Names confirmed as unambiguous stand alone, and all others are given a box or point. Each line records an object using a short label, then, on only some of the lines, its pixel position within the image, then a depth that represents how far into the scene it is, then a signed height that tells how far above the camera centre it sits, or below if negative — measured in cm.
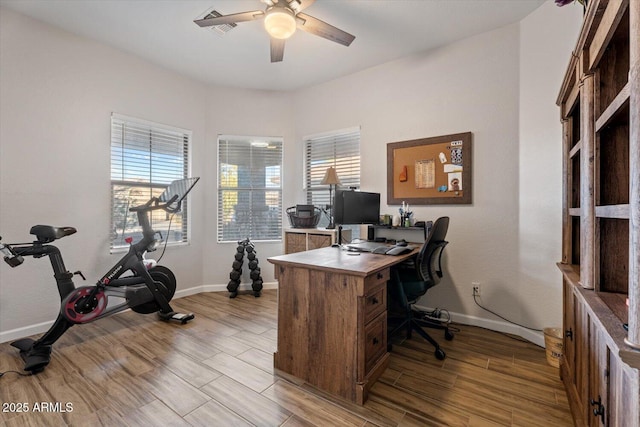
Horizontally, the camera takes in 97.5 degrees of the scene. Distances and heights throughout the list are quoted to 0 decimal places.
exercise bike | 216 -70
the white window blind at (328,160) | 371 +74
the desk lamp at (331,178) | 349 +44
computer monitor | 268 +6
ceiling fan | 210 +151
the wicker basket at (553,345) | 206 -97
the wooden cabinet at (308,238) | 333 -30
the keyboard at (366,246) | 243 -30
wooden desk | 170 -70
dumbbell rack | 379 -79
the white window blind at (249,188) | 414 +37
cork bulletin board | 289 +48
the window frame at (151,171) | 317 +54
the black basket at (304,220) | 362 -8
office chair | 224 -54
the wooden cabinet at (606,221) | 71 -2
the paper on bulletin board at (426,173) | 305 +45
